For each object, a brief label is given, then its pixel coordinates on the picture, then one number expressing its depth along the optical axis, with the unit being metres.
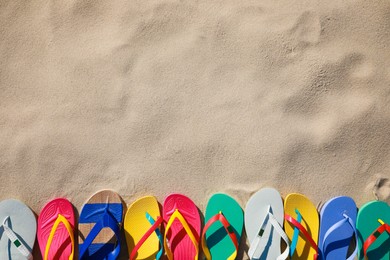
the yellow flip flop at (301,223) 1.61
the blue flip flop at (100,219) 1.56
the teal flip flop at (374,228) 1.64
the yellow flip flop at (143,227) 1.58
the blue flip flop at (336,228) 1.64
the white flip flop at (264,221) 1.60
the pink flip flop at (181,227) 1.59
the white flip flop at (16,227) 1.54
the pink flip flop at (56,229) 1.56
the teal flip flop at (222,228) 1.60
